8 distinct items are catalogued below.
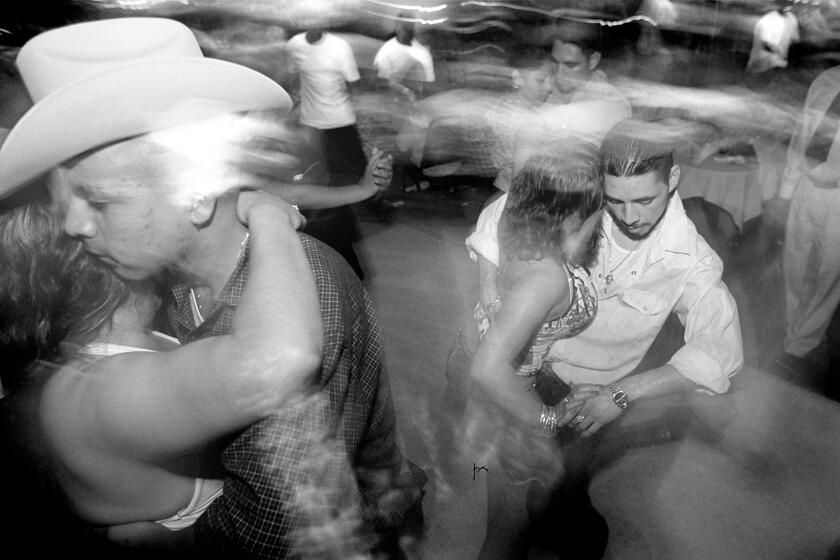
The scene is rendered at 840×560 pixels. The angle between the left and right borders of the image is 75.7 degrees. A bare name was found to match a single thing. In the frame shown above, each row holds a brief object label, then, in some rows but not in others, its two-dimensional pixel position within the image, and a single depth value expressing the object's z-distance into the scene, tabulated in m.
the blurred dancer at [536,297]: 1.54
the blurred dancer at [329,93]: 4.23
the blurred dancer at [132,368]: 0.93
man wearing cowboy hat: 1.00
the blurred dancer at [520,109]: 3.29
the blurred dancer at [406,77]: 5.15
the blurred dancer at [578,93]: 3.00
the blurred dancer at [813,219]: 2.79
